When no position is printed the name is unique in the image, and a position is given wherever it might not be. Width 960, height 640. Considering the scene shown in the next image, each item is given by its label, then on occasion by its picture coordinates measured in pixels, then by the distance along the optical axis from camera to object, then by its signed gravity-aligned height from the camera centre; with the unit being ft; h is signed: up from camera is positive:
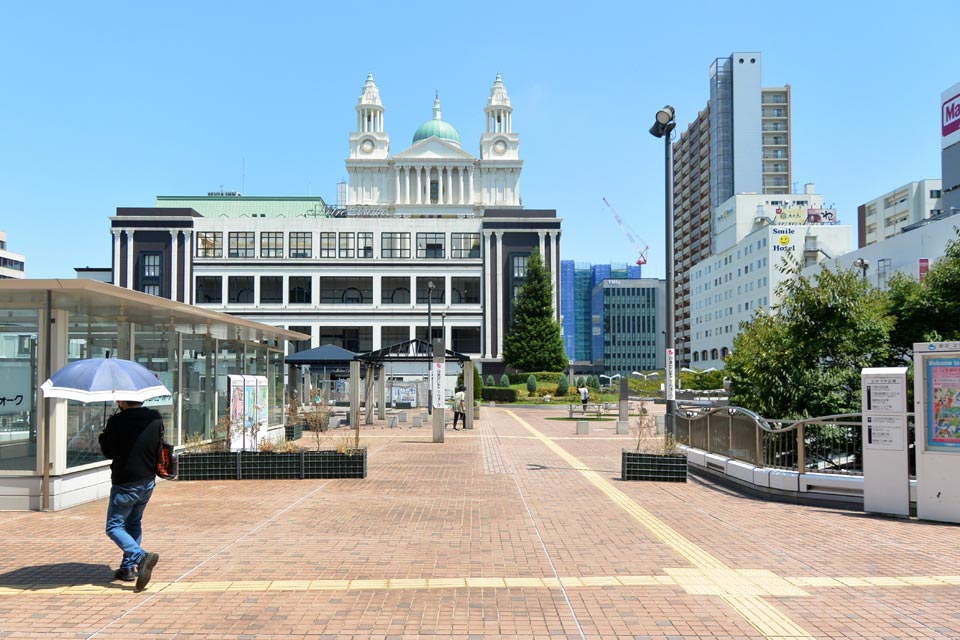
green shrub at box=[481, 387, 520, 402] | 193.77 -9.51
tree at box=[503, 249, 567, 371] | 235.81 +6.91
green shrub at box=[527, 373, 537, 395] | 208.07 -7.92
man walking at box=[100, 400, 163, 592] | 22.80 -3.37
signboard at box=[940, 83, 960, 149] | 204.85 +60.10
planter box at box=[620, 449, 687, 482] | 46.93 -6.47
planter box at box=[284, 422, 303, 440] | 73.39 -7.01
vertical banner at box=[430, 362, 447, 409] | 76.89 -2.70
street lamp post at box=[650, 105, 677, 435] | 52.75 +9.43
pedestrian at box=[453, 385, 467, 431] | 96.89 -6.13
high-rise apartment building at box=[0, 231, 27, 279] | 391.81 +45.52
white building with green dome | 250.16 +26.39
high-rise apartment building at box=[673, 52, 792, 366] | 381.40 +98.93
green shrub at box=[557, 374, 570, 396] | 202.88 -8.22
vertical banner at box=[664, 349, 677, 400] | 52.44 -1.51
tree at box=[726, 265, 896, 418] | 51.11 +0.24
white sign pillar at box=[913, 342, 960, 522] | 33.60 -3.10
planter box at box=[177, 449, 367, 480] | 46.47 -6.34
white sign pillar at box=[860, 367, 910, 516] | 35.35 -3.86
